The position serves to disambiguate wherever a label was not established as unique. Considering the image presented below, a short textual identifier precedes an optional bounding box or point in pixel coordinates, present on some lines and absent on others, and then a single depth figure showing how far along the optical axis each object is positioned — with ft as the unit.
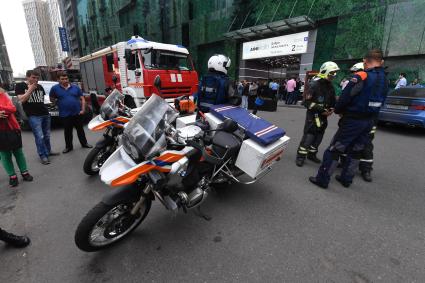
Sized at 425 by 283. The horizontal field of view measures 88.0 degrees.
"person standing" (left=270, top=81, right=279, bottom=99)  47.89
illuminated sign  50.65
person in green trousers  10.88
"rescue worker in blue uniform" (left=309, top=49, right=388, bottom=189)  9.84
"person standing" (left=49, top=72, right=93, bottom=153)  15.96
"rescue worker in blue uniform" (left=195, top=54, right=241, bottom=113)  11.85
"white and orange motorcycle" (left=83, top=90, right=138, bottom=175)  12.14
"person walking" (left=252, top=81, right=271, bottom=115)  43.32
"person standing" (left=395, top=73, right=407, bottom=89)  34.58
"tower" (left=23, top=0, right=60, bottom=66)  364.79
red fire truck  24.68
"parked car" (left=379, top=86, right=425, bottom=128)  20.34
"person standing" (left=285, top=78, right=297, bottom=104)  47.91
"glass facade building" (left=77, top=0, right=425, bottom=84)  38.22
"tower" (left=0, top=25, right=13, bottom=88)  217.99
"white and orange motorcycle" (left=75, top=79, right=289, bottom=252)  6.19
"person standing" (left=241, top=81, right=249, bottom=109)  43.91
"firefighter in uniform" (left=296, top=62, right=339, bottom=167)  13.52
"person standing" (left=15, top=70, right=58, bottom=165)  13.92
